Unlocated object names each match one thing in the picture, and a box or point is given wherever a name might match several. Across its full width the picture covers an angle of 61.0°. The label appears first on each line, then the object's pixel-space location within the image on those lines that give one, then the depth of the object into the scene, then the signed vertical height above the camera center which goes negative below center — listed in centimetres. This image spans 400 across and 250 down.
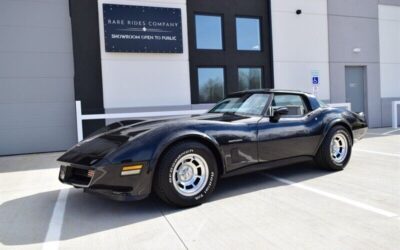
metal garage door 890 +90
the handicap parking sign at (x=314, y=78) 1110 +66
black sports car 360 -54
